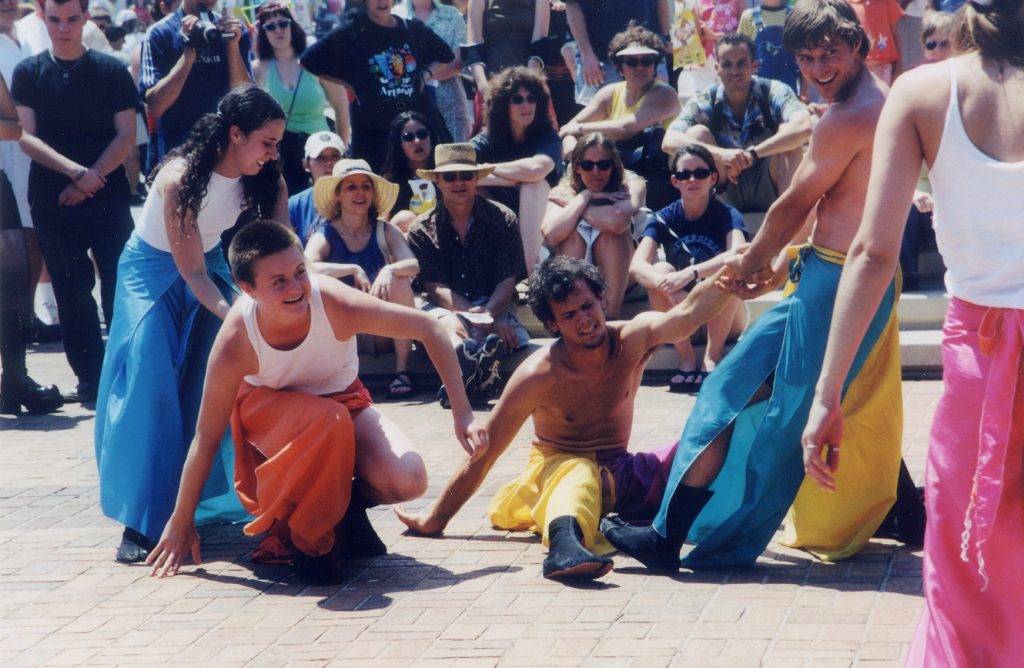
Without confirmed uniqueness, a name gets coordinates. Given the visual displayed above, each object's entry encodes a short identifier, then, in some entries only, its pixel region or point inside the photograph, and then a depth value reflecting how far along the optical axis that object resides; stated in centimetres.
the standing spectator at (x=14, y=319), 781
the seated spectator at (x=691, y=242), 751
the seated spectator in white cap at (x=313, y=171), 821
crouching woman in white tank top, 491
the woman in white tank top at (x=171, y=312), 541
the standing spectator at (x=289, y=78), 923
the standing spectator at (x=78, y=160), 803
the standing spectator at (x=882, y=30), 887
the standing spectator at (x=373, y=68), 891
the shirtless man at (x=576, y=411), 512
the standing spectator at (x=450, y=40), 973
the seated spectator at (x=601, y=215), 786
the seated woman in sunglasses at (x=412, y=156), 854
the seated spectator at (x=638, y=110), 861
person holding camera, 839
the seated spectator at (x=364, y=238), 786
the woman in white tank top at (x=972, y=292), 300
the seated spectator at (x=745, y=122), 826
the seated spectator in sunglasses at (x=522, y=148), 848
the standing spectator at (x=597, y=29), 930
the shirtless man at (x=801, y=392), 445
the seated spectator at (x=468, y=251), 796
